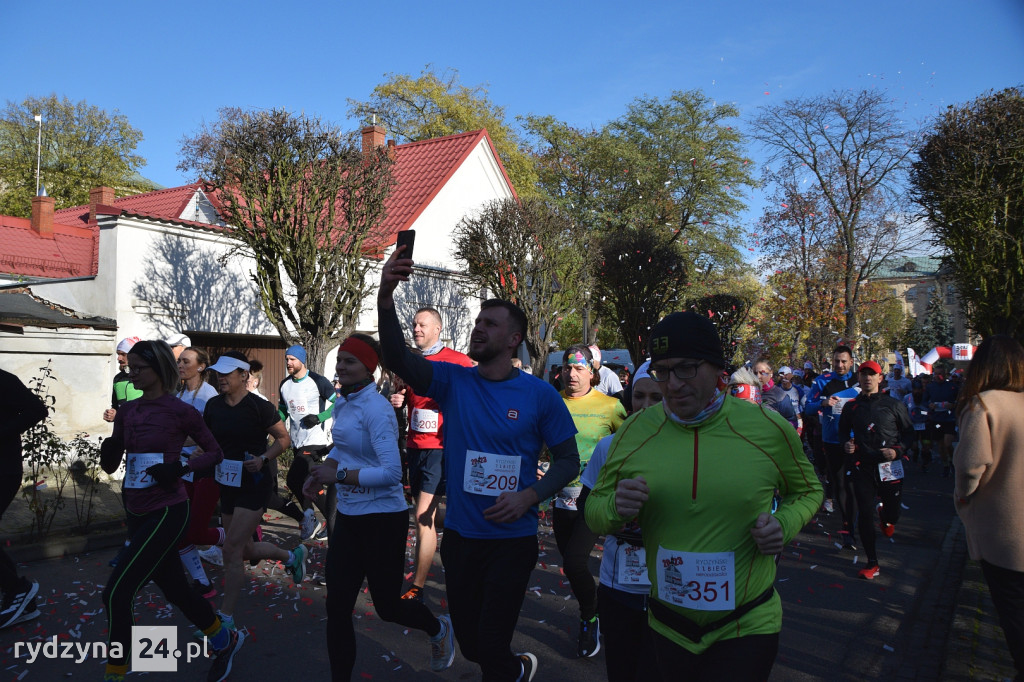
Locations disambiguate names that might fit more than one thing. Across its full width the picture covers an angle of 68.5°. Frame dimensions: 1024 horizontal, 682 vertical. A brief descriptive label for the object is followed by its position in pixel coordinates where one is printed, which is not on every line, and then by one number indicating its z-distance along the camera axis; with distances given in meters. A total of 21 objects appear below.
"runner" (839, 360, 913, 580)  7.27
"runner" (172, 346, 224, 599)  5.48
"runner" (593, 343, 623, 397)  8.15
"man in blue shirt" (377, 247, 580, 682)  3.57
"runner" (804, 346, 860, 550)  8.74
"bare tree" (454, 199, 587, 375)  20.28
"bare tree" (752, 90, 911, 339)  28.06
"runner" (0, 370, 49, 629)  5.23
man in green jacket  2.51
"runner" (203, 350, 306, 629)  5.30
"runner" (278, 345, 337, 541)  7.69
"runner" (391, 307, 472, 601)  6.04
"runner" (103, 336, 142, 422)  8.06
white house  12.80
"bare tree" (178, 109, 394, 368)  12.56
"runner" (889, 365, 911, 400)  17.39
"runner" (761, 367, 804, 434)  11.20
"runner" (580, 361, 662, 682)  3.56
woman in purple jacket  4.08
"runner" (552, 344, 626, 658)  4.85
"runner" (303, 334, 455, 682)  3.95
